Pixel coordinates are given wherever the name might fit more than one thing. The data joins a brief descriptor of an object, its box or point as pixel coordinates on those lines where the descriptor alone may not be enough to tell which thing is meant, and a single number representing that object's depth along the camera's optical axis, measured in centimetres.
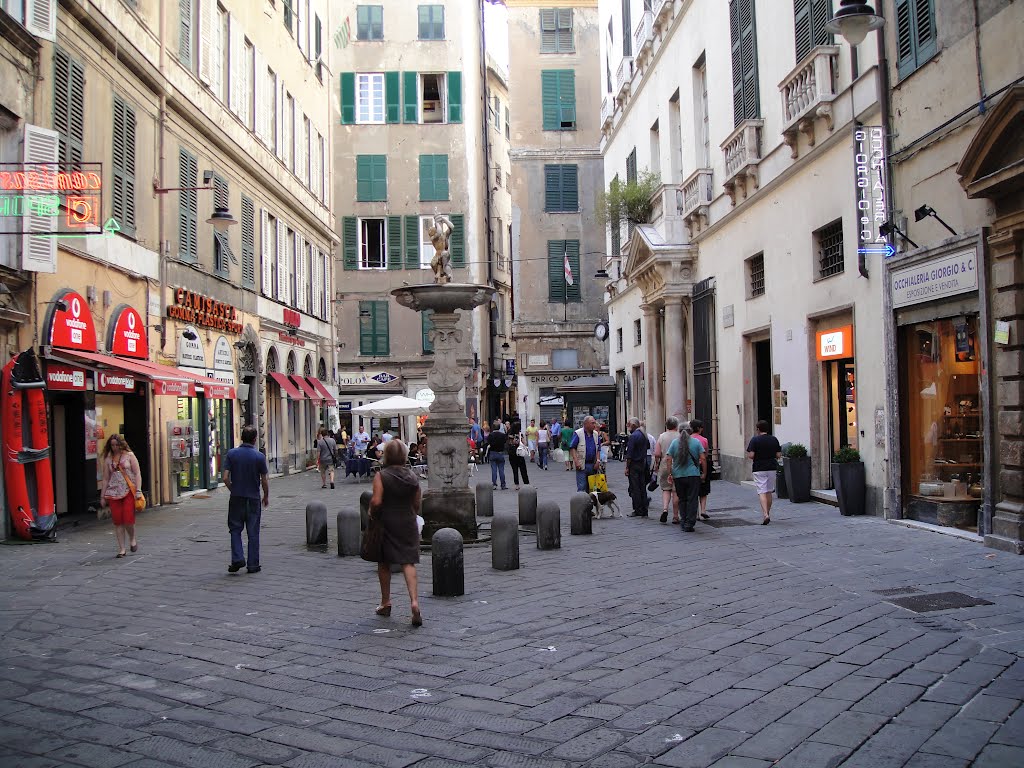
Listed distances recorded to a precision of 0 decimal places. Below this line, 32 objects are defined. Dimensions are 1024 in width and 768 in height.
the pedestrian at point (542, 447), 3278
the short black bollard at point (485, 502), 1647
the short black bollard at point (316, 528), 1300
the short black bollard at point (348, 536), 1196
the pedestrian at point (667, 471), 1484
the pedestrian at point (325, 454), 2436
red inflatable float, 1302
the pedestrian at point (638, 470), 1594
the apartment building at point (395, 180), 4316
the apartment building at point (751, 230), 1434
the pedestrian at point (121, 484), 1184
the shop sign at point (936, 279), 1105
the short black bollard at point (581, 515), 1362
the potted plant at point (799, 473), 1577
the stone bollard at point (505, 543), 1042
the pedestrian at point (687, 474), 1358
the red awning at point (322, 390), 3278
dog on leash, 1565
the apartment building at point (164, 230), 1402
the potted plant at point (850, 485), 1384
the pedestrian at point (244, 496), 1070
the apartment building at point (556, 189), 4325
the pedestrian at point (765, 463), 1362
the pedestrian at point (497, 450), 2203
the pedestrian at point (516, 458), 2230
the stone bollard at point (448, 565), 895
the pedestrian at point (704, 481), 1477
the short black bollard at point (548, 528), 1212
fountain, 1280
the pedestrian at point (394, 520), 806
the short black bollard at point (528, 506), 1438
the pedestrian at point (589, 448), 1633
